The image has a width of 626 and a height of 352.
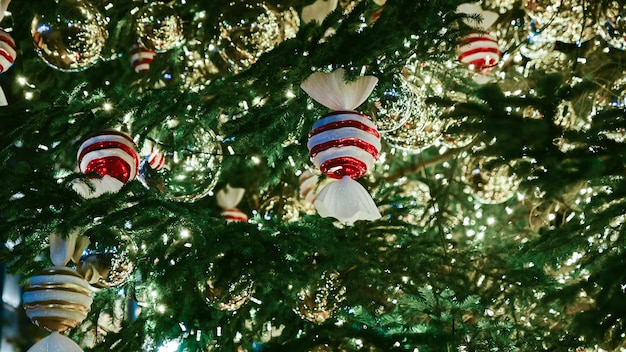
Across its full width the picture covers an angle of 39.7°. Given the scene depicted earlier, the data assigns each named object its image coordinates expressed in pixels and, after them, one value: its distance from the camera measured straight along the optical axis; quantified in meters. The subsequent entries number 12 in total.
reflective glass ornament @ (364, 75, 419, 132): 2.80
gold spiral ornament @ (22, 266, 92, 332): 2.70
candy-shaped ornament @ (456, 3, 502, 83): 3.63
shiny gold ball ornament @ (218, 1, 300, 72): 3.01
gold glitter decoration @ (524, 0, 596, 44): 3.44
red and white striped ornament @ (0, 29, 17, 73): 3.33
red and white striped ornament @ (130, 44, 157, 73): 4.43
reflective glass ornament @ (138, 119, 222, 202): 2.71
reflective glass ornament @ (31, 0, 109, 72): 2.96
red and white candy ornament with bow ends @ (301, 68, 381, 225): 2.60
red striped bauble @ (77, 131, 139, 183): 2.85
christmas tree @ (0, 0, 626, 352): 2.62
